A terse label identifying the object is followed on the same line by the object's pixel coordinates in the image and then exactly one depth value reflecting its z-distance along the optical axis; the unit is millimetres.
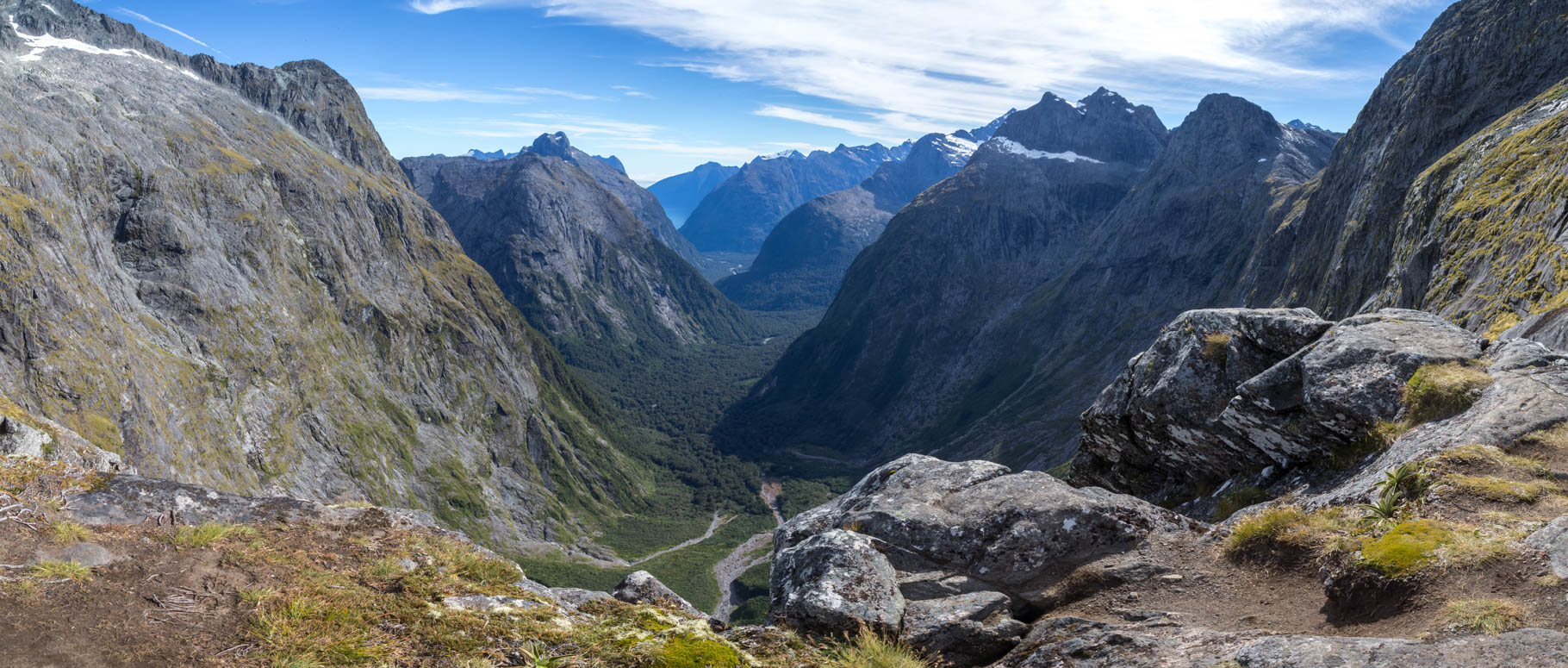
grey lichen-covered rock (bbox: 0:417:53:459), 20906
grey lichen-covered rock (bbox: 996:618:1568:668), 8836
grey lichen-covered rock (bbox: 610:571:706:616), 18469
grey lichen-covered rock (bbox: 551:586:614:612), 17484
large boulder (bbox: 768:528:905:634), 14852
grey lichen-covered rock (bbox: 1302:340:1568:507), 15039
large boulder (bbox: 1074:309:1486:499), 18438
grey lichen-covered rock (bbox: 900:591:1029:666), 14227
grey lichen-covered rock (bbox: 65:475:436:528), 15719
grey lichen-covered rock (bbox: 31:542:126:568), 13312
